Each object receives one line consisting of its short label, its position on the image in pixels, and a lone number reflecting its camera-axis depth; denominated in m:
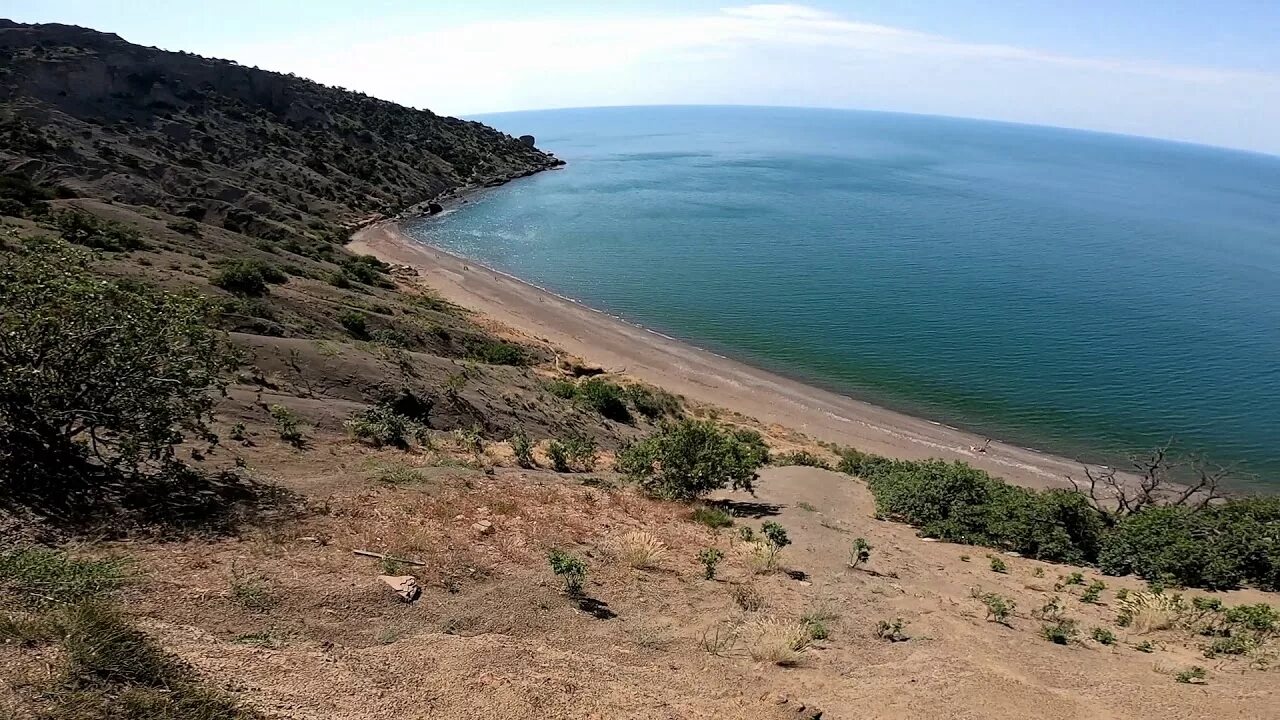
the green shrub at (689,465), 18.66
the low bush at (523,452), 19.23
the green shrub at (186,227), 41.17
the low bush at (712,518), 16.12
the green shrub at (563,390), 31.30
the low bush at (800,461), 27.28
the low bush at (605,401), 31.84
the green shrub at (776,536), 14.91
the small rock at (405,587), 9.70
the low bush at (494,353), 36.12
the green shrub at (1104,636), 11.55
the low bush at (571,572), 10.81
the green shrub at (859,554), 14.45
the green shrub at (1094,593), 14.07
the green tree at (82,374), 10.26
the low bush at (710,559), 12.50
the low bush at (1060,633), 11.45
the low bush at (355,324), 32.00
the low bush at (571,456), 19.83
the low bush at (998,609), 12.29
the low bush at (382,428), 17.70
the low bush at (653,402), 34.94
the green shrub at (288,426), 15.92
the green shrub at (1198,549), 15.70
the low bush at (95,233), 30.94
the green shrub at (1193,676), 9.78
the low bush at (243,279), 30.33
